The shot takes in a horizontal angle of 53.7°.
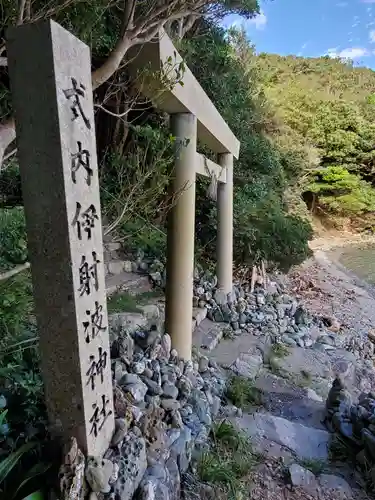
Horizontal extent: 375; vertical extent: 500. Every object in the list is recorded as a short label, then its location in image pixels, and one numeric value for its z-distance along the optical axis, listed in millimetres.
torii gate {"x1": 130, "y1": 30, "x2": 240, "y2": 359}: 2576
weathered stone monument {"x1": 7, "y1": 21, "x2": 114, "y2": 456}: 1126
